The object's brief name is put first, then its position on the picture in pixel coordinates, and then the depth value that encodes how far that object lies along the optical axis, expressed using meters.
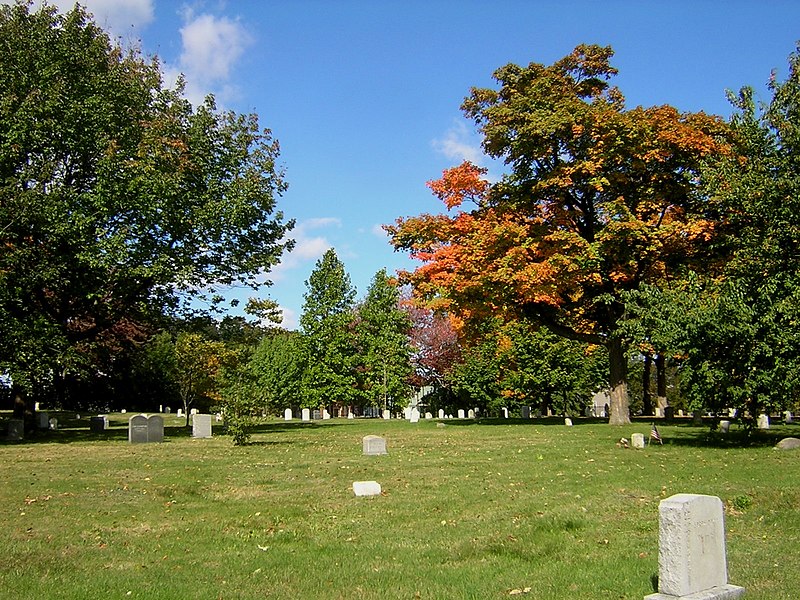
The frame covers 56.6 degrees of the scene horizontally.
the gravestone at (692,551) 5.96
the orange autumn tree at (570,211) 26.12
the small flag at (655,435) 20.02
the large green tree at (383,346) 49.16
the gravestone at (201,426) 27.92
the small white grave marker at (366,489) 11.88
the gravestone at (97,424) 31.27
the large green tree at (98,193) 24.02
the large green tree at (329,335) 47.78
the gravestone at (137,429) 23.70
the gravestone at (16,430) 25.22
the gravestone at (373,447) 18.16
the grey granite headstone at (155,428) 24.04
